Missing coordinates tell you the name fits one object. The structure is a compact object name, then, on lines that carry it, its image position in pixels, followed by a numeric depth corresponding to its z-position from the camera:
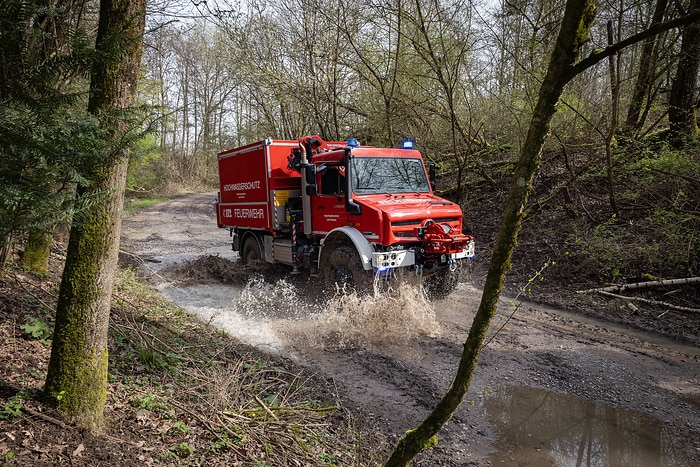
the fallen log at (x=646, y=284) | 7.39
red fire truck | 7.18
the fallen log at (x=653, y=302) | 6.96
